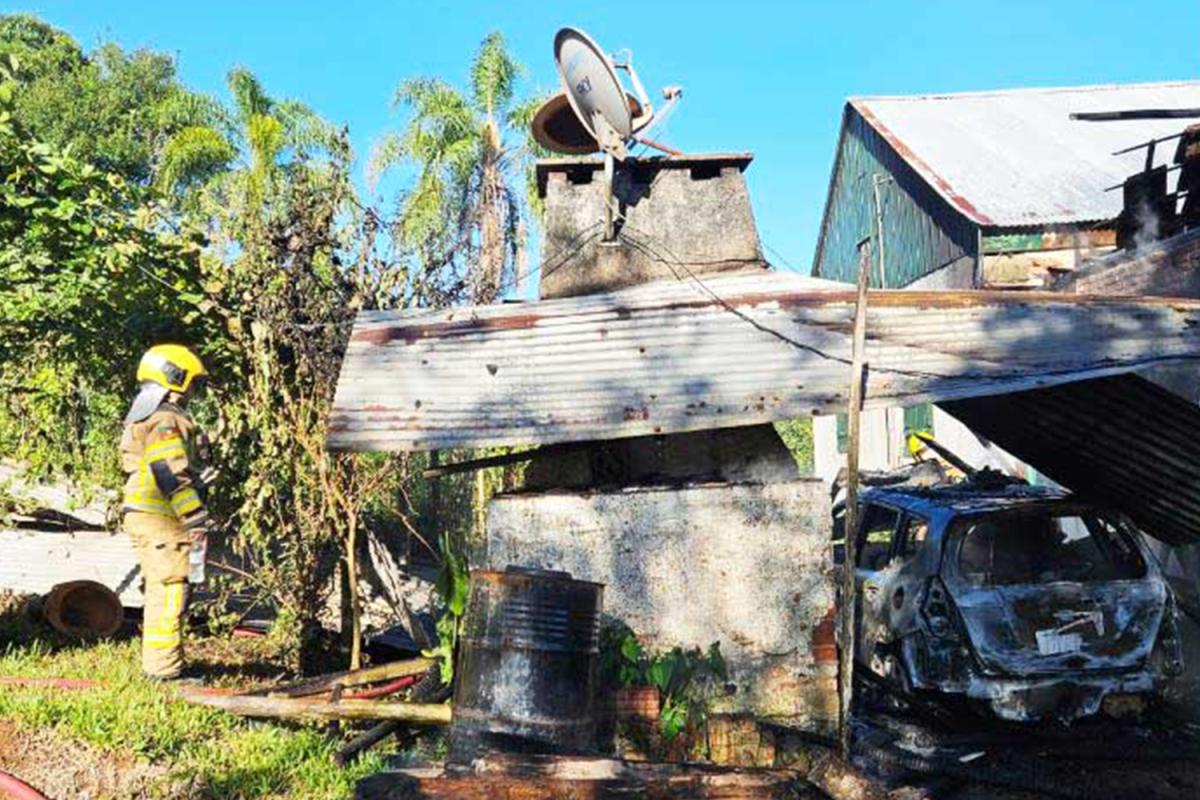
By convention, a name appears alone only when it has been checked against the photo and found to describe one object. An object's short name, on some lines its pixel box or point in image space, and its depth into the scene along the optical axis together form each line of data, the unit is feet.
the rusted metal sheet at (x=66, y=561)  29.60
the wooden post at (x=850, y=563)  19.20
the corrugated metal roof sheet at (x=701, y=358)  20.62
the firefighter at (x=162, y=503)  22.06
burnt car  22.41
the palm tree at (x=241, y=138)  79.56
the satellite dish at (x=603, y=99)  27.55
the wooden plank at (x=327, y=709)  19.40
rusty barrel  17.90
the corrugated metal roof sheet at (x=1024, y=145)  59.98
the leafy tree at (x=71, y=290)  23.66
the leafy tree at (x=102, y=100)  109.50
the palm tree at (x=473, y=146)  84.53
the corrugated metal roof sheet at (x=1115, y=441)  21.94
